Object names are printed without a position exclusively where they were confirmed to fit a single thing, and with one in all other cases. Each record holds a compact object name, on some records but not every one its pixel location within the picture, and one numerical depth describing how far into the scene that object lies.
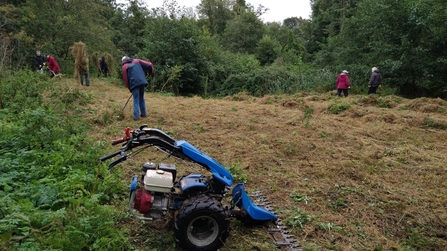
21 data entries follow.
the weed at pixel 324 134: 6.78
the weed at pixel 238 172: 4.54
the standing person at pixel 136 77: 7.18
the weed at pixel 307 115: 7.96
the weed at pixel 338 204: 3.91
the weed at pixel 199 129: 6.89
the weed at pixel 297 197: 4.04
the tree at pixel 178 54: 16.08
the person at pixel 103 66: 19.77
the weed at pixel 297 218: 3.49
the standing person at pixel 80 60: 12.44
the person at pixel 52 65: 12.46
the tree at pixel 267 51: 31.16
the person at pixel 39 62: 12.91
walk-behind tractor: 2.85
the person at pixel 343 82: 12.67
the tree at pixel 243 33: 34.50
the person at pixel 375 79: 12.52
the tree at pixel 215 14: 39.09
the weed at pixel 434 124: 7.68
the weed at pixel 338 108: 9.40
